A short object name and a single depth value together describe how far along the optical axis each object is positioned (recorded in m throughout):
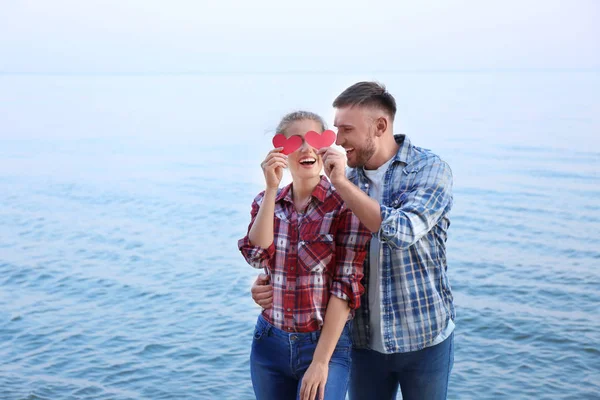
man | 2.76
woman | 2.60
